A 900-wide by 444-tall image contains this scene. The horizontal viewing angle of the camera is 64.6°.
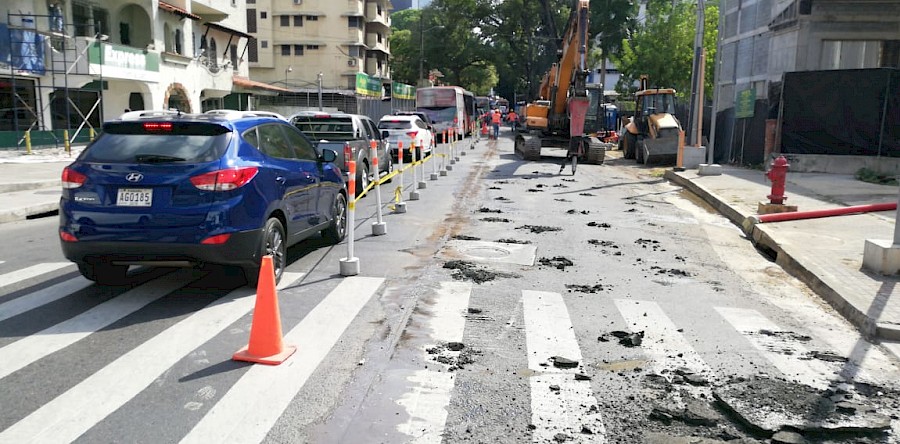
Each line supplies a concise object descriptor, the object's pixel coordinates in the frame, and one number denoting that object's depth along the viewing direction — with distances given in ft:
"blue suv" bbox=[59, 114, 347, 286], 21.09
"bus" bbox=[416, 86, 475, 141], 131.13
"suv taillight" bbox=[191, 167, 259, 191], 21.27
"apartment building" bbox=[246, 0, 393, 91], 227.61
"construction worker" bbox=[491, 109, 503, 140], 139.64
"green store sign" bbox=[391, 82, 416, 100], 219.73
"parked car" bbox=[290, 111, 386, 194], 48.70
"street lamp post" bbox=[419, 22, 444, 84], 235.81
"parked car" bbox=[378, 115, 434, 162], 80.23
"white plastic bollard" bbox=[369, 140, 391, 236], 34.39
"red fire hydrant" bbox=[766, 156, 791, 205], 40.60
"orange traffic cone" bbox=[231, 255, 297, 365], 16.81
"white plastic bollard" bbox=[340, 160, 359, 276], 25.62
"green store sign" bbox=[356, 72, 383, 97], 172.65
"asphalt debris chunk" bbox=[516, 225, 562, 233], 36.65
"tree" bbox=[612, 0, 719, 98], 140.67
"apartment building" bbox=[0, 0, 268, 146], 81.20
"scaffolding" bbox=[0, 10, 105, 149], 78.57
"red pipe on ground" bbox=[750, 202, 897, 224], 39.11
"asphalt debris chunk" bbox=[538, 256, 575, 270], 28.64
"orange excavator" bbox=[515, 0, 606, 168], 71.20
